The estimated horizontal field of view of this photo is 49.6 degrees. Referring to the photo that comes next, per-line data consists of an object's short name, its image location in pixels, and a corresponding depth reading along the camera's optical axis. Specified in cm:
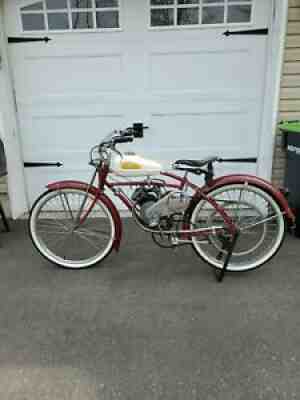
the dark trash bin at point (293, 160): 277
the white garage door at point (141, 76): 295
